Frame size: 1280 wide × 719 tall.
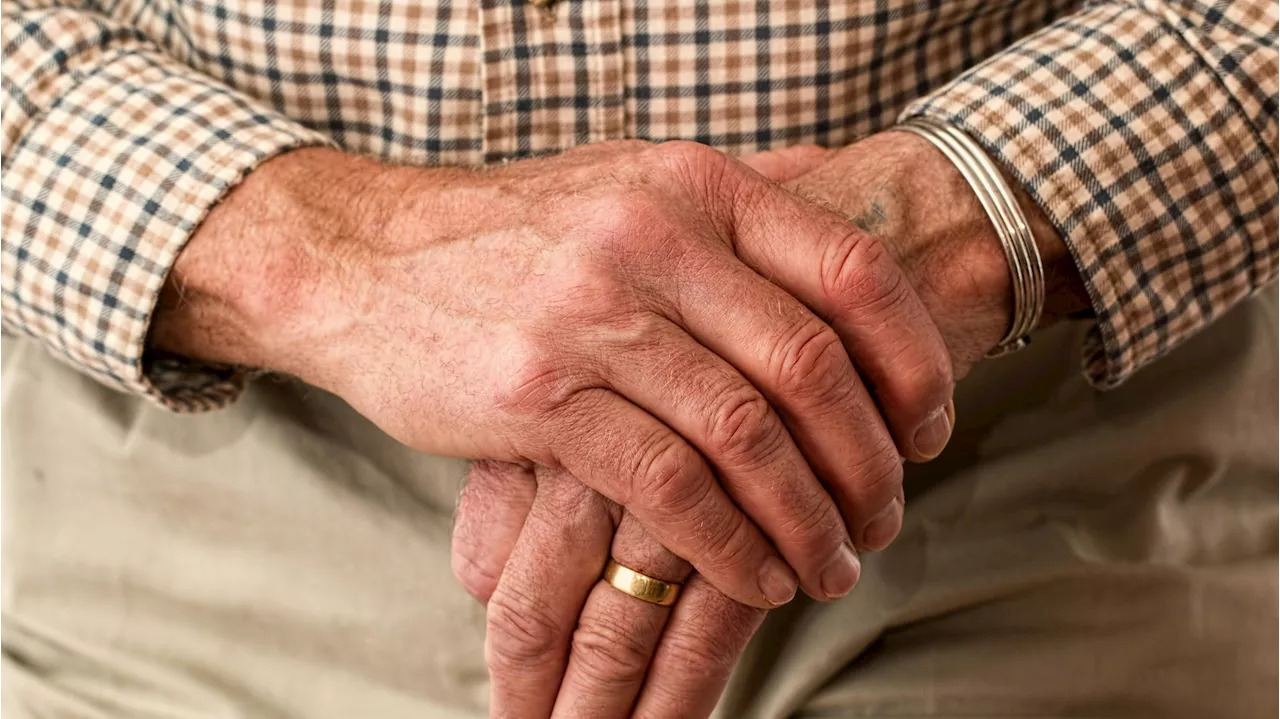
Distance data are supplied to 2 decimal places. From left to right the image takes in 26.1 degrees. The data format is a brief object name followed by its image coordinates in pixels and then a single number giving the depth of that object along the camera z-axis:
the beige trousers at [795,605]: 0.67
